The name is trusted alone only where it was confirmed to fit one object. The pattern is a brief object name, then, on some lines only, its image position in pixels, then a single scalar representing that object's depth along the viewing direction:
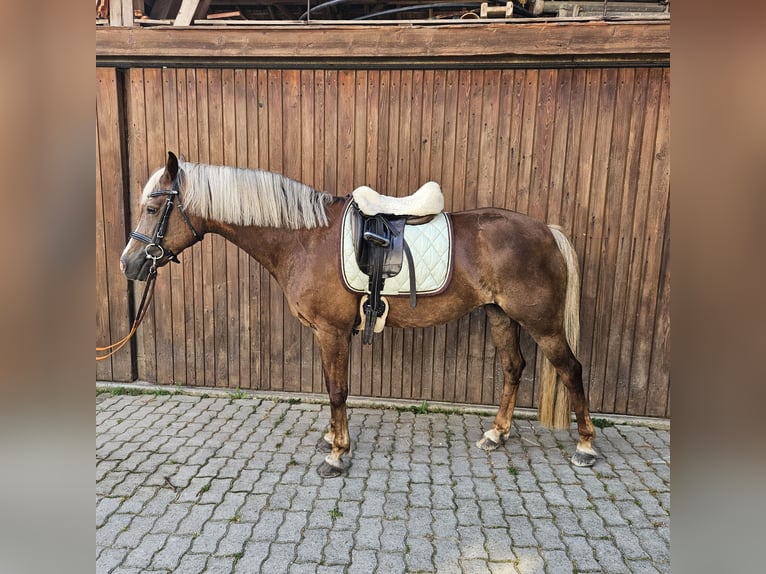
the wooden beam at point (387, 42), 3.45
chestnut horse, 2.88
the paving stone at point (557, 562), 2.21
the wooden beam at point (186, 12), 3.81
